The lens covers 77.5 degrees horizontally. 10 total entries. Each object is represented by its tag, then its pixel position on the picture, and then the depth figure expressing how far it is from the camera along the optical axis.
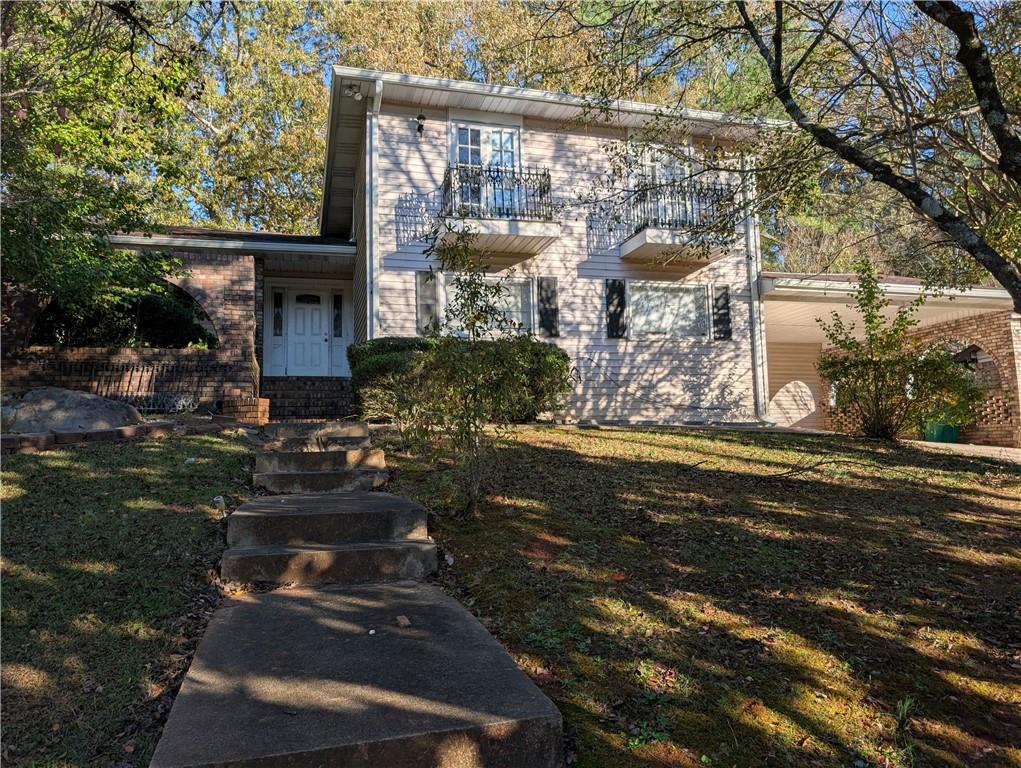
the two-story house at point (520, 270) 11.49
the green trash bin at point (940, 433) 14.30
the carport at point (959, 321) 13.33
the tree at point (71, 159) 8.17
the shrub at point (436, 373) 4.36
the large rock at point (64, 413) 6.33
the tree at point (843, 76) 5.72
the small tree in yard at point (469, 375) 4.23
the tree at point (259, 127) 20.56
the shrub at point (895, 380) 8.69
